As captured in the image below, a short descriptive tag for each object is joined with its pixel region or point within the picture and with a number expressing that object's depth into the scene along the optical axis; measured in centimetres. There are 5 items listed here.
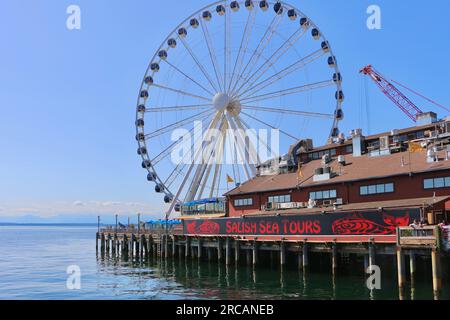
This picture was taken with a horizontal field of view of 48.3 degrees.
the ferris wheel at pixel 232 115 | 5988
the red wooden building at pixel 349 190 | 3541
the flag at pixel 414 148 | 4175
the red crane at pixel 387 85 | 8894
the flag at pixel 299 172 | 5030
